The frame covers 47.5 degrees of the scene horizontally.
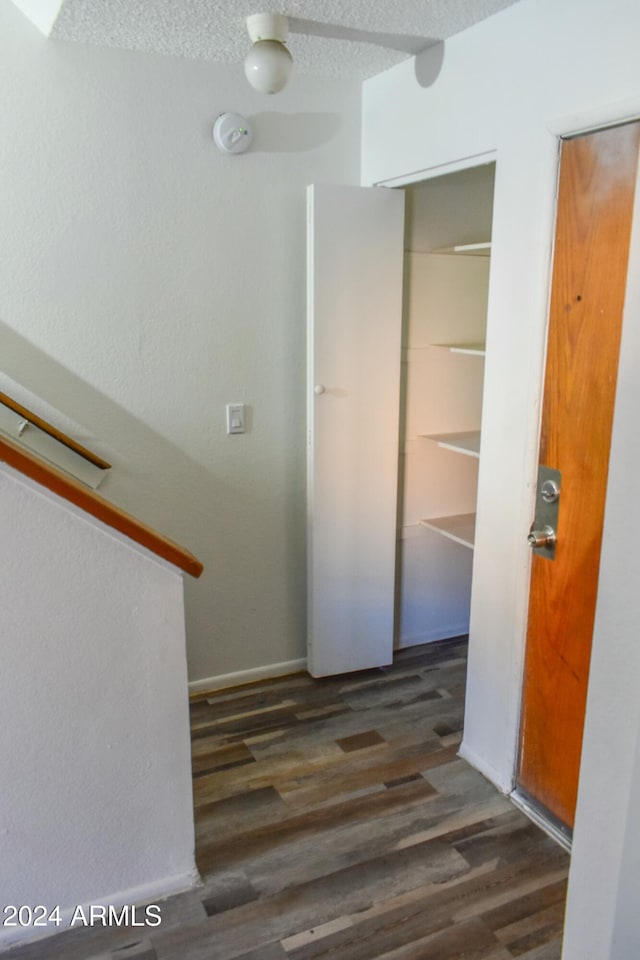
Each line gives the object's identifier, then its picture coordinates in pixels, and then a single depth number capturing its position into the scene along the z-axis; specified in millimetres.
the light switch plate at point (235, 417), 2753
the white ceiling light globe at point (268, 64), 2084
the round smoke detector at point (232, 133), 2502
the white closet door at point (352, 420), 2645
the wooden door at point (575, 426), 1785
